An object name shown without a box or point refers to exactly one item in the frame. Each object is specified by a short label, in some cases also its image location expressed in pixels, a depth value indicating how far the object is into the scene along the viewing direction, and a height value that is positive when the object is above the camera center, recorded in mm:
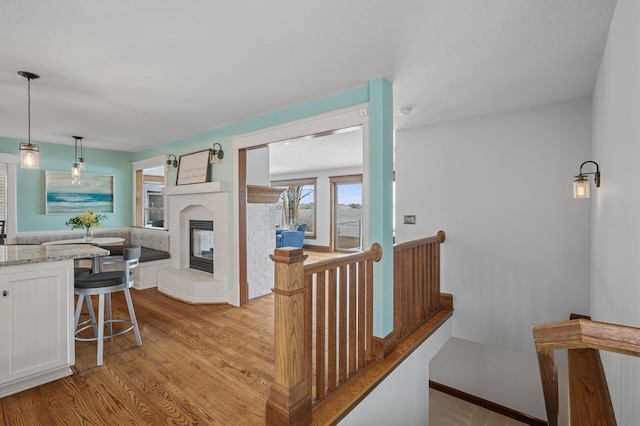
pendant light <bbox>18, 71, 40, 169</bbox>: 2452 +468
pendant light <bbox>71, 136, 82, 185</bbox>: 3715 +487
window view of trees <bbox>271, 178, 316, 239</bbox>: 8906 +236
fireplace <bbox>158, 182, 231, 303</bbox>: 4008 -454
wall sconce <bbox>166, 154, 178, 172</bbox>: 4742 +773
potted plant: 3751 -114
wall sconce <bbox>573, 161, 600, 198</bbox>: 2377 +187
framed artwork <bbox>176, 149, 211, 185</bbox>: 4223 +630
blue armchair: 7711 -651
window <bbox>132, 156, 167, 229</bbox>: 5375 +357
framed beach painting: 4863 +320
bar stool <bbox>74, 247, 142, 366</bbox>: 2457 -595
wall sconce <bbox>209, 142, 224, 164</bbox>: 4016 +758
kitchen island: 2010 -713
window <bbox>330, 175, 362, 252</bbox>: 8133 -59
